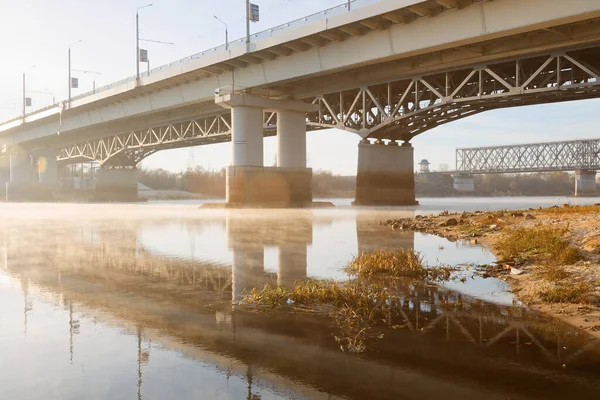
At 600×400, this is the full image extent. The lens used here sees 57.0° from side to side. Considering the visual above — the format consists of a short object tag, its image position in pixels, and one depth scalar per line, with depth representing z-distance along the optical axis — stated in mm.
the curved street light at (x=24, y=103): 86538
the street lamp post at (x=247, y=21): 40041
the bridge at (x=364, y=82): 29250
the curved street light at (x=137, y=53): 52006
